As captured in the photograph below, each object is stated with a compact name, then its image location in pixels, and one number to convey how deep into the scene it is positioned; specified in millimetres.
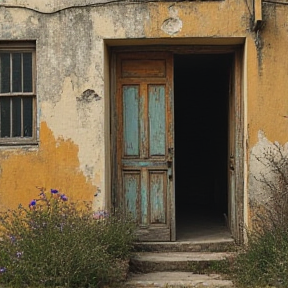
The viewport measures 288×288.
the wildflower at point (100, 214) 8203
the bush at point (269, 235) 6898
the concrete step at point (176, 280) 7316
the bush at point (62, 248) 6664
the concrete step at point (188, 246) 8711
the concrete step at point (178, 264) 8109
